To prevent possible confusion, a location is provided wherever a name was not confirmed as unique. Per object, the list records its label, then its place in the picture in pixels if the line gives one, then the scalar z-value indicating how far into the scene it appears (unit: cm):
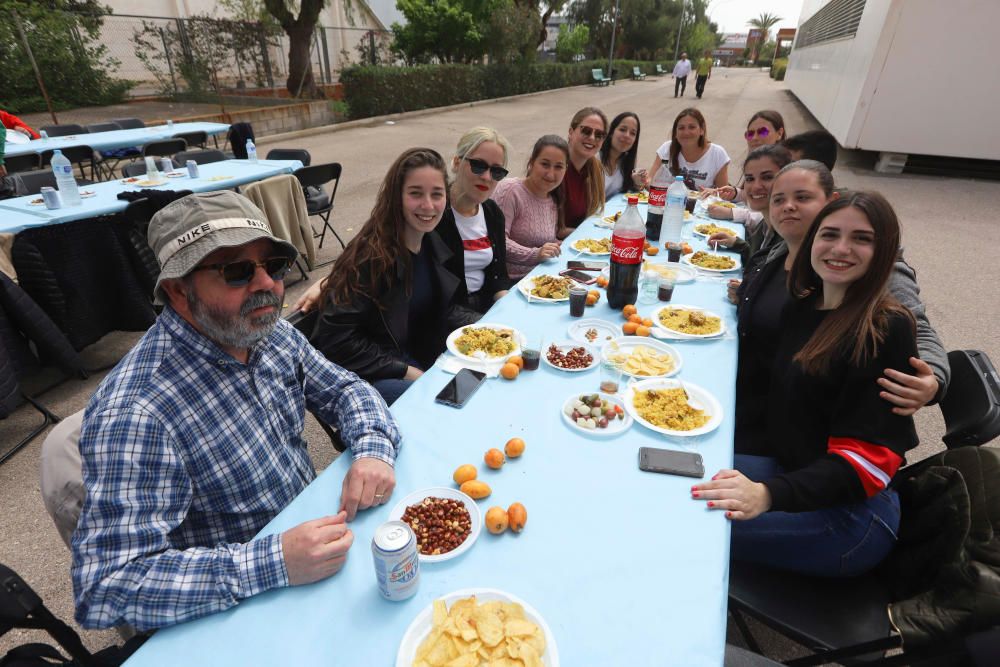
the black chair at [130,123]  966
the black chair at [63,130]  866
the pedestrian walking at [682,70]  2622
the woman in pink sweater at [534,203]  392
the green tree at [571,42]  3422
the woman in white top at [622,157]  530
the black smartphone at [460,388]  200
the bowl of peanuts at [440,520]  134
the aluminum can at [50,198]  433
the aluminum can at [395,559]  112
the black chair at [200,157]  675
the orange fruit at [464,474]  155
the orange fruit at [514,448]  169
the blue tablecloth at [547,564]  113
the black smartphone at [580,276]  327
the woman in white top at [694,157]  550
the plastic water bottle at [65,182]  448
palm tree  8232
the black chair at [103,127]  916
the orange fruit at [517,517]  141
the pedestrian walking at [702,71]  2581
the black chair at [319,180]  586
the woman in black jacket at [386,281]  252
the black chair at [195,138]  938
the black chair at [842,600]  162
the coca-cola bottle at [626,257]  265
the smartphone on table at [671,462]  164
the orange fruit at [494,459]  163
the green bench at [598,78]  3341
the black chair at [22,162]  691
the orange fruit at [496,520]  138
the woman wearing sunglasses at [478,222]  322
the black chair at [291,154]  741
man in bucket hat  118
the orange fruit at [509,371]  215
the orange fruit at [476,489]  151
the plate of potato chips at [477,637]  107
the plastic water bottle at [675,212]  382
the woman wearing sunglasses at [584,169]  440
